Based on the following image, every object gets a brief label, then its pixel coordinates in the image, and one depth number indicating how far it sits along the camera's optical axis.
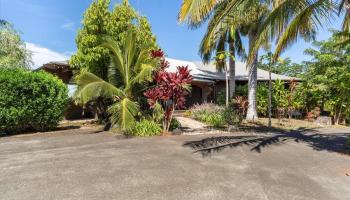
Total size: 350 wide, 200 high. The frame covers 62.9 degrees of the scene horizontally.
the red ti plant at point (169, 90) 11.73
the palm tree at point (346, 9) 8.12
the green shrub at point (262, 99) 20.44
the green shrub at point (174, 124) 13.04
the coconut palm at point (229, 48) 18.19
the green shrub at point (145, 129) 11.51
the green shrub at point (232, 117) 14.89
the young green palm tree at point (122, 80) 11.62
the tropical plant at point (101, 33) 13.68
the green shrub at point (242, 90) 21.25
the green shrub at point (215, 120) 15.66
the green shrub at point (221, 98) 21.50
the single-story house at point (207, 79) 22.48
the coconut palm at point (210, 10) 7.87
